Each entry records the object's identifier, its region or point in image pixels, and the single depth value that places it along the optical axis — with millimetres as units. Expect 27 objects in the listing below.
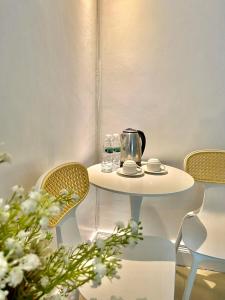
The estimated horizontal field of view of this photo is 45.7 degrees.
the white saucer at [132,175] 1533
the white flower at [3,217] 460
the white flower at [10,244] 427
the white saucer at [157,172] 1599
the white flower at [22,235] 491
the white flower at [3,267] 384
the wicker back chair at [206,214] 1354
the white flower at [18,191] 528
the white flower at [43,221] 452
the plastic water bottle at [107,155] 1628
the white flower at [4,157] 530
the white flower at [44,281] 467
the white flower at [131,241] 541
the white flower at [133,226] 549
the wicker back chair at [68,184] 1095
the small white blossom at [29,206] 438
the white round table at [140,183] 1312
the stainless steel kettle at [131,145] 1630
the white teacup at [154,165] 1603
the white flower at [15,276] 381
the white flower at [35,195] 453
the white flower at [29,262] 402
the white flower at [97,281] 472
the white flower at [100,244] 525
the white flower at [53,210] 463
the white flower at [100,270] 464
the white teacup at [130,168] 1528
